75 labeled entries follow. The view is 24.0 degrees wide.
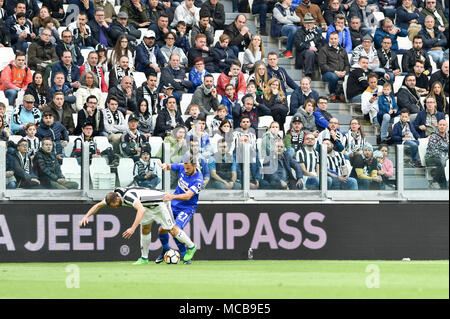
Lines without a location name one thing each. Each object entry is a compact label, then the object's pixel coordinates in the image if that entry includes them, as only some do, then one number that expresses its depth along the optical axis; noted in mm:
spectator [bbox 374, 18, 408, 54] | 23391
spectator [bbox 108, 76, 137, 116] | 19125
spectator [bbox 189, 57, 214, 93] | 20516
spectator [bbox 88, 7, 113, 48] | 20578
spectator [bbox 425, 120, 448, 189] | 18766
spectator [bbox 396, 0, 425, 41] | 24297
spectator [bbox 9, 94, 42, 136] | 17781
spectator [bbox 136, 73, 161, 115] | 19448
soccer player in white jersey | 15422
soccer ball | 16688
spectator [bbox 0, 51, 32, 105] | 18688
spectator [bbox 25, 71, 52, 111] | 18531
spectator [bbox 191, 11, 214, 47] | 21609
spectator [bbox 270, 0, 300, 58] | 22578
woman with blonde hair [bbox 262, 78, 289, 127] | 20000
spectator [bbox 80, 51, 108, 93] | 19422
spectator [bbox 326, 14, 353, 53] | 22547
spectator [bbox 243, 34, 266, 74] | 21391
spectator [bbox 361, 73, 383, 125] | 21188
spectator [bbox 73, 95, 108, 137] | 18250
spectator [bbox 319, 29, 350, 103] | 21781
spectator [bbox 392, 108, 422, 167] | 20172
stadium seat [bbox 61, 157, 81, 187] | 17250
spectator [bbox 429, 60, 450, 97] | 22797
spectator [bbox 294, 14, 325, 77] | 21969
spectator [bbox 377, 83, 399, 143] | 21047
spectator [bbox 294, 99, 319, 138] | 19750
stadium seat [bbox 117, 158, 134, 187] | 17312
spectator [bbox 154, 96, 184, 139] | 18891
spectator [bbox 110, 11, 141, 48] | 20750
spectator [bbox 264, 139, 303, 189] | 18125
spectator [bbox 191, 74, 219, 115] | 19891
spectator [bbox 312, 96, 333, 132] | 19984
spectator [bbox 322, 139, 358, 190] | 18406
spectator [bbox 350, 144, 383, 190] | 18516
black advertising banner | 17234
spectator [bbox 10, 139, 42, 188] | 16906
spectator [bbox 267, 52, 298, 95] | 21047
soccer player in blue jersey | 16312
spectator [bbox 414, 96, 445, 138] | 20469
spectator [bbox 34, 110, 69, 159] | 17531
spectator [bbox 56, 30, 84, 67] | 19812
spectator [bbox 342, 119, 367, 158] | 18594
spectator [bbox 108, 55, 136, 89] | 19422
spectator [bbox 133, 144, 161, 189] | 17422
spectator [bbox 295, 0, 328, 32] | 22875
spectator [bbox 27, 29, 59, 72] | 19500
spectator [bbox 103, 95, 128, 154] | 18406
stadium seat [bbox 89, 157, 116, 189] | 17281
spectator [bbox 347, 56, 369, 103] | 21688
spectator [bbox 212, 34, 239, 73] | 21219
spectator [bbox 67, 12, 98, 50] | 20234
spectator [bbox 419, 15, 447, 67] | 23891
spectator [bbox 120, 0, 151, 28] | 21438
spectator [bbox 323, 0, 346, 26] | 23438
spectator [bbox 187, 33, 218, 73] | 21078
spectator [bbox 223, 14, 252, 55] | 21820
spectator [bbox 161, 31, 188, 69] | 20781
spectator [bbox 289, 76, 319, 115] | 20422
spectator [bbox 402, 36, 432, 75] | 23094
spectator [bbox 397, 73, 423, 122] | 21391
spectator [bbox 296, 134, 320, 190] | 18312
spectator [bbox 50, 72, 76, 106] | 18723
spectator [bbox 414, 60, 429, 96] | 22609
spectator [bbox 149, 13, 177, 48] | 21156
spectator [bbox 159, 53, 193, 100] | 20016
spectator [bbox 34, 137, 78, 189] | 17062
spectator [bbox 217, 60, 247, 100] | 20453
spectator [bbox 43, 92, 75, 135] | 18219
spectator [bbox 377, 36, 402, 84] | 22938
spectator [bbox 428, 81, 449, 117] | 21562
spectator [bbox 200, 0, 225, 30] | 22172
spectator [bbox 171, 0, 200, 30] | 21656
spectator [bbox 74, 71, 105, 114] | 18781
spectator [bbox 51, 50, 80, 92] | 19188
